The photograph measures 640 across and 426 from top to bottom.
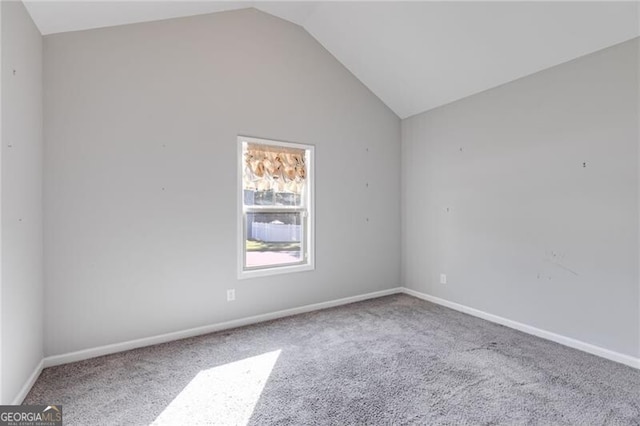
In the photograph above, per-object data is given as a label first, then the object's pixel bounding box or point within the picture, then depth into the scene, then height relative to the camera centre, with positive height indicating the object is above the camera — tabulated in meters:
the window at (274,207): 3.40 +0.05
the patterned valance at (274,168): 3.42 +0.49
